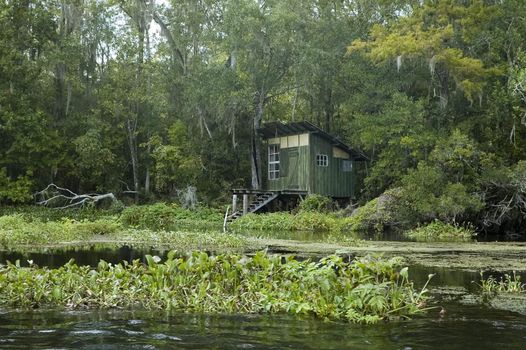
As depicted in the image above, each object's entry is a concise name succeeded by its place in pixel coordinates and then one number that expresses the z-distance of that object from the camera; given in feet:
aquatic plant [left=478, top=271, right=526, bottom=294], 27.80
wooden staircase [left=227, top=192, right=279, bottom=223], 95.86
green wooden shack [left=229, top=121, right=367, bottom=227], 100.68
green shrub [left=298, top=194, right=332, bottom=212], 93.96
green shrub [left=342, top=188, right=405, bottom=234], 80.89
